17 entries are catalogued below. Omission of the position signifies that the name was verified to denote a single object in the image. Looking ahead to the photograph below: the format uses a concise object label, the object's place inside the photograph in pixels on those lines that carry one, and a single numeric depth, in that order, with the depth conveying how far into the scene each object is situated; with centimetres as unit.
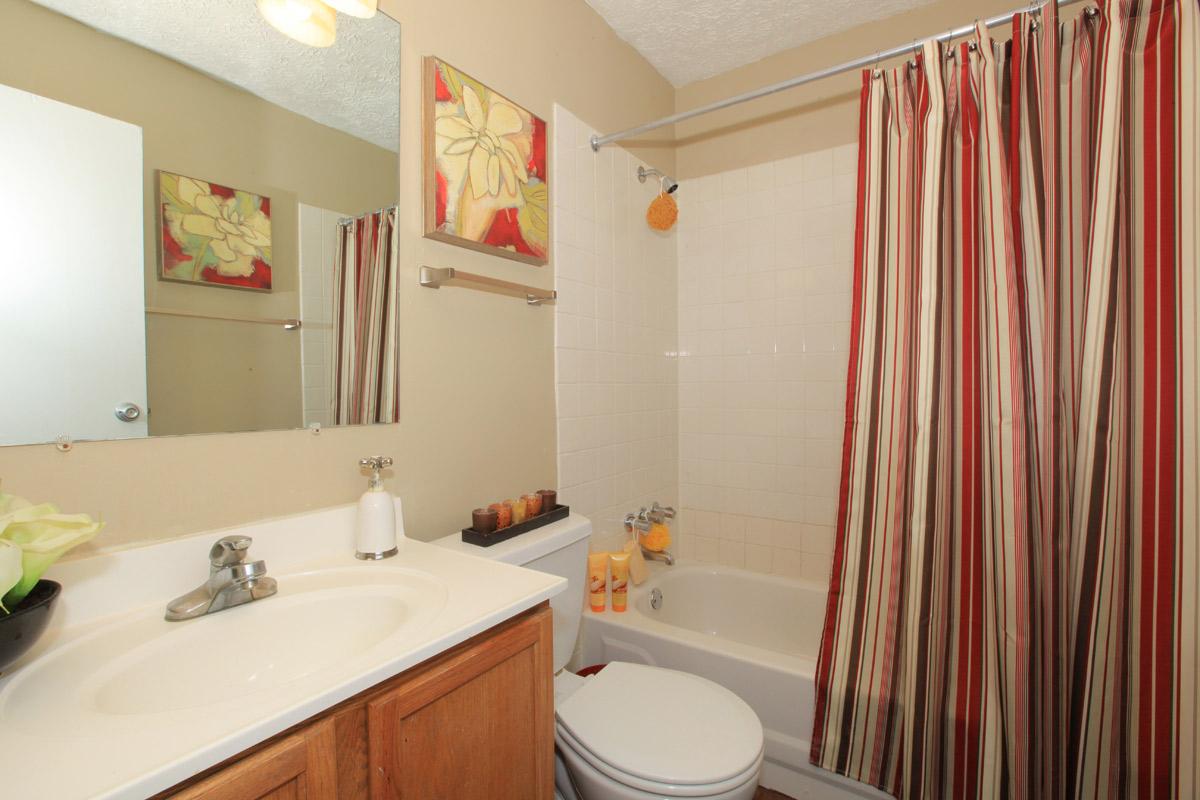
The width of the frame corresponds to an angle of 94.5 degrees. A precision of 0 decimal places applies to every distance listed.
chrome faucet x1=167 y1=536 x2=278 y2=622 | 84
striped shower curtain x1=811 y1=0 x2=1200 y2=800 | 117
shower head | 214
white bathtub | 156
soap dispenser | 109
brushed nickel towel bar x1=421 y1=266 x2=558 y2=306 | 132
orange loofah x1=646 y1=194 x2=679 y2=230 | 220
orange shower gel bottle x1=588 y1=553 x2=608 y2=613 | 187
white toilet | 107
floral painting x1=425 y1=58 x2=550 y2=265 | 135
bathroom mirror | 80
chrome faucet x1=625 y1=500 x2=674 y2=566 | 214
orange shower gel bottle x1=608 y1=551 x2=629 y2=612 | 189
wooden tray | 130
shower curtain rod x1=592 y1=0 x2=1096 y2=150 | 135
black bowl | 60
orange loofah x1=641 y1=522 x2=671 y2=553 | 218
